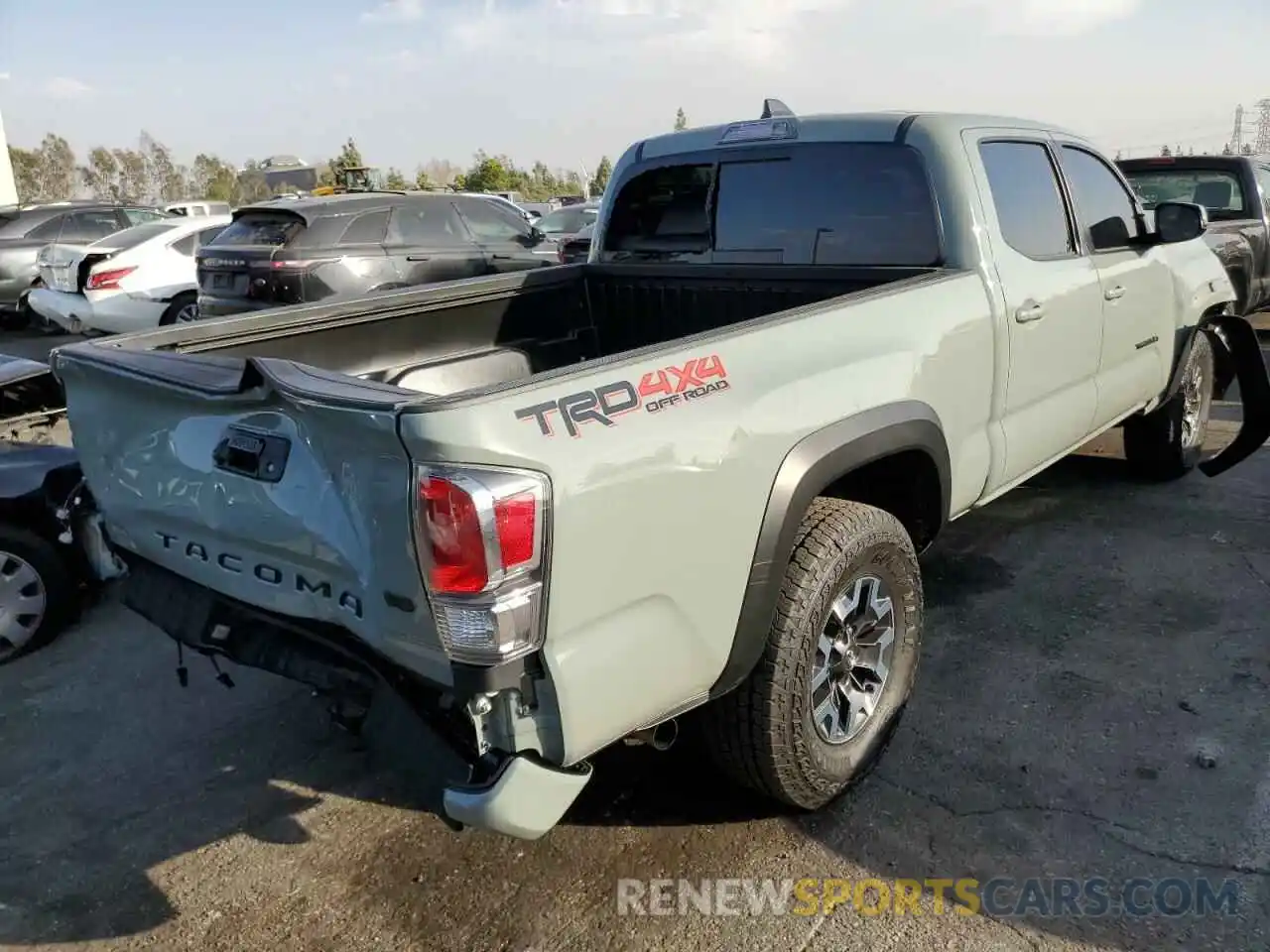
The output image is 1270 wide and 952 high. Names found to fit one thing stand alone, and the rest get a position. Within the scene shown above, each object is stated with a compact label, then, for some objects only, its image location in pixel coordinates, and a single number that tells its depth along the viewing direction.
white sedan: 10.35
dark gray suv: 8.57
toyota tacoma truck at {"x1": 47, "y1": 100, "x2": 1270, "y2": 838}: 2.05
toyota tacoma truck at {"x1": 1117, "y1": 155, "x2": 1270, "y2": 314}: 7.94
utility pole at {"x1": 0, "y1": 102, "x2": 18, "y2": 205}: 27.86
